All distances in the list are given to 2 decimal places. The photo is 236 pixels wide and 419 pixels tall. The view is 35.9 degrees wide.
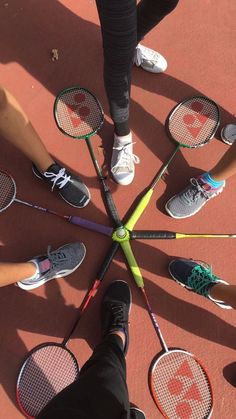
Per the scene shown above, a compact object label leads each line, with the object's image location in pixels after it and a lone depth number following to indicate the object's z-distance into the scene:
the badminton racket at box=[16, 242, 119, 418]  1.86
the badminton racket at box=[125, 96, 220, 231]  2.24
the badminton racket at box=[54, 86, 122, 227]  2.25
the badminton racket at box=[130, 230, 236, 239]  2.03
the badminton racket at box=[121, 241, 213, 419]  1.85
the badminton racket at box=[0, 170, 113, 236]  2.06
